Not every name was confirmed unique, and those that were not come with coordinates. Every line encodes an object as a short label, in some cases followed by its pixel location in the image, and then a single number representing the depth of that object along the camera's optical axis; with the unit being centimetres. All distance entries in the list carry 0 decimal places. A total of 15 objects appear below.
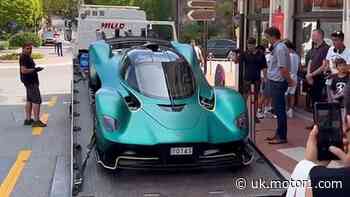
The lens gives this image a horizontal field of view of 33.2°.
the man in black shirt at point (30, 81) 1144
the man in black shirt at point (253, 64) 1174
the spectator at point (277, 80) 909
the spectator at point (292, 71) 1120
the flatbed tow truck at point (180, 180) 664
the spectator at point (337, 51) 918
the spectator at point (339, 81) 824
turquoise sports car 688
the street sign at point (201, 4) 1484
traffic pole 990
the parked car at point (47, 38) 5322
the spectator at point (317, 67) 1003
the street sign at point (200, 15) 1467
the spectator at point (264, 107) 1224
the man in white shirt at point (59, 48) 3884
